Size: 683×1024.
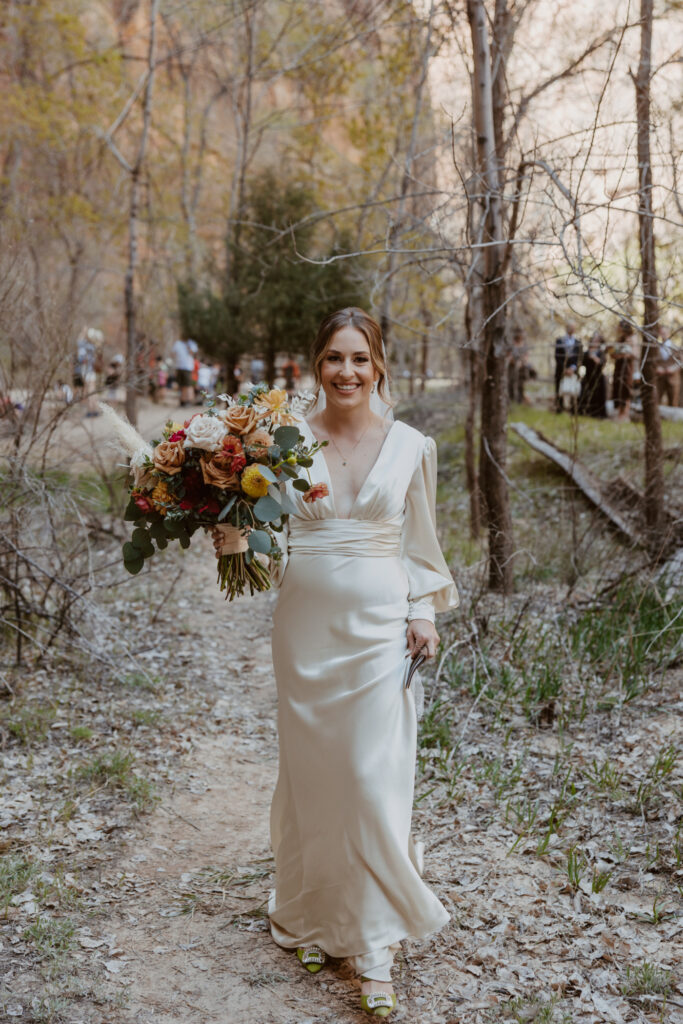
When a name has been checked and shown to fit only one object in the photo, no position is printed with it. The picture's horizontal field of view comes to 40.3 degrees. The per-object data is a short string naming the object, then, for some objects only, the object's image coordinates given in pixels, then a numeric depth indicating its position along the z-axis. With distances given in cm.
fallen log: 895
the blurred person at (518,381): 1721
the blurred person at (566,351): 842
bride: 333
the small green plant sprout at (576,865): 416
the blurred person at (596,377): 826
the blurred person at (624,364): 841
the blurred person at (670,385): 1531
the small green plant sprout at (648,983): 344
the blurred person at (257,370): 2333
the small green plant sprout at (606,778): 493
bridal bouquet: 324
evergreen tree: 1792
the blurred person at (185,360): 2044
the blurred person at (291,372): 2032
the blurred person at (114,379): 834
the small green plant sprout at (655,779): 474
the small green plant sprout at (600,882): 411
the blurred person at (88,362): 905
